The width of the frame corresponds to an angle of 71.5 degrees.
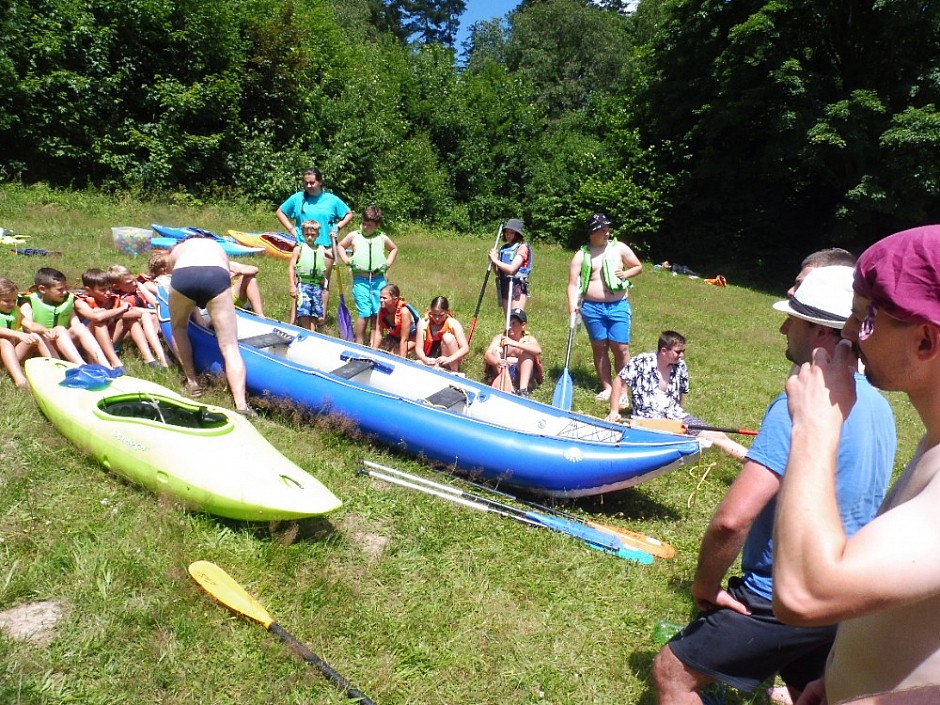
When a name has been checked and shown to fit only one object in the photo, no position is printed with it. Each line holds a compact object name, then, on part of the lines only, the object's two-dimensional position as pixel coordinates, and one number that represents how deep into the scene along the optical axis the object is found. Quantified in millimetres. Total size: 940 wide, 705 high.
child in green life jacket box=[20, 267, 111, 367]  5035
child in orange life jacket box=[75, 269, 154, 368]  5395
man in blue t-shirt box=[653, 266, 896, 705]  1749
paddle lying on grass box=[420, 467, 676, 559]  3883
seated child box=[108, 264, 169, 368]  5773
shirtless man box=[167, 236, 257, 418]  4797
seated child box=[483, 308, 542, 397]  6008
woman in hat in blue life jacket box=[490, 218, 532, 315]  7043
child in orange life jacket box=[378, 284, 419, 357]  6504
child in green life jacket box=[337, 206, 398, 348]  6625
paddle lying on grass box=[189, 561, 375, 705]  2672
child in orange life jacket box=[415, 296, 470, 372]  6098
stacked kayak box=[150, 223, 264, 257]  10054
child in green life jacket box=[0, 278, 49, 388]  4891
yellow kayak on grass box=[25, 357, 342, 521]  3414
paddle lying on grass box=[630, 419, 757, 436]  4918
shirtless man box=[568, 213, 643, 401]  5867
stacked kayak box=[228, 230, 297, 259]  11422
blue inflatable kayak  4074
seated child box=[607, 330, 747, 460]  5273
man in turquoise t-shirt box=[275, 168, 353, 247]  7262
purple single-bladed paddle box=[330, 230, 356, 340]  7273
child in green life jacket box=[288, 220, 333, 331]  6672
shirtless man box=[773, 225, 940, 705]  962
